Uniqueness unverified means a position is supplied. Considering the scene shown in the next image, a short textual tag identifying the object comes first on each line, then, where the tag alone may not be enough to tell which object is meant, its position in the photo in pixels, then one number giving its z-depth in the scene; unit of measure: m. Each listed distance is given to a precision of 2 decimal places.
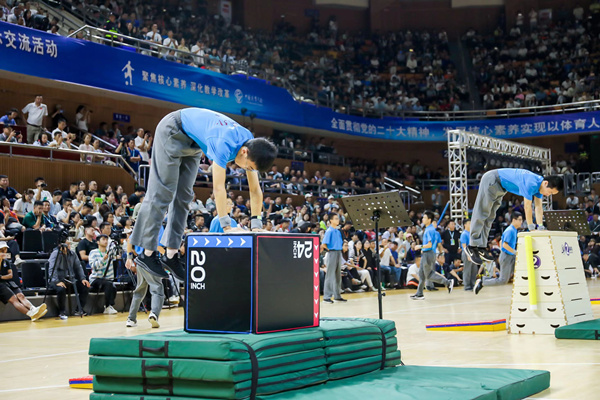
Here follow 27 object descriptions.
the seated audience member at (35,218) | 12.65
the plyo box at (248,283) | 4.48
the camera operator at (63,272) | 11.37
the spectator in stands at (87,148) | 16.52
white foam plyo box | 8.28
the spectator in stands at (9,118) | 15.91
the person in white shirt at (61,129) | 16.41
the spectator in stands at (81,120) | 18.70
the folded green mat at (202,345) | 3.99
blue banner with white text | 16.36
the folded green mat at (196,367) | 3.91
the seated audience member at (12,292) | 10.55
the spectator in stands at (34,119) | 16.05
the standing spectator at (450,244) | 20.30
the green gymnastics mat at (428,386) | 4.20
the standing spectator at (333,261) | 13.91
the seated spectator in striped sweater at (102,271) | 12.07
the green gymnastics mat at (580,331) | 7.49
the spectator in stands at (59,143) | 15.84
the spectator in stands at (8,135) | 15.04
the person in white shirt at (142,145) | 18.22
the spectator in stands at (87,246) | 12.56
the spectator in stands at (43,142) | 15.77
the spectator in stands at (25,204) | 13.22
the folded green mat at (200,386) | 3.95
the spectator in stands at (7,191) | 13.33
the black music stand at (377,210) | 8.38
